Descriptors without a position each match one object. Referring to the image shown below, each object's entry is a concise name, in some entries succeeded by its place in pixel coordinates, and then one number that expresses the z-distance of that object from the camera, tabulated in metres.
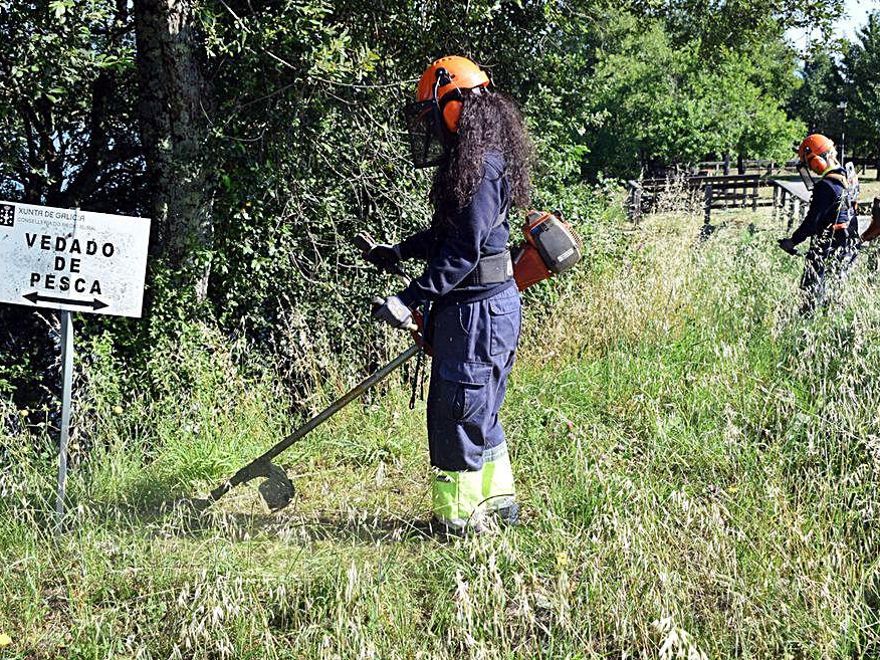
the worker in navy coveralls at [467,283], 3.28
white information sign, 3.51
